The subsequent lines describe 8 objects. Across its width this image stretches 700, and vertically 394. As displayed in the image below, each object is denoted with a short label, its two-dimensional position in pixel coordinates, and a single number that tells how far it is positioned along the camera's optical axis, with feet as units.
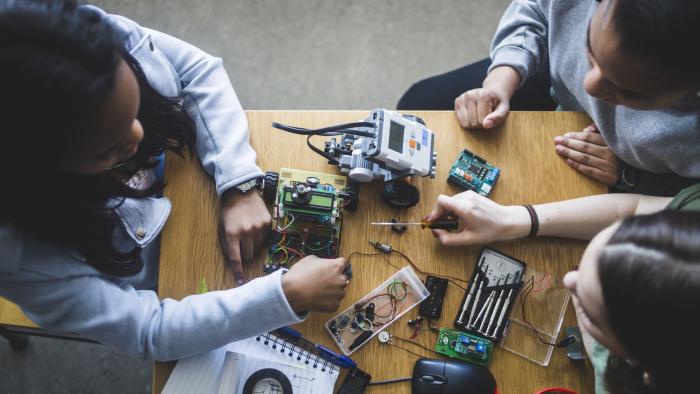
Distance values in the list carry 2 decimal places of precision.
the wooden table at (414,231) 3.38
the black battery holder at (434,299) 3.46
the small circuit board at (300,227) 3.45
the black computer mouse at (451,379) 3.26
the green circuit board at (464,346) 3.38
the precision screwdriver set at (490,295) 3.44
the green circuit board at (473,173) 3.63
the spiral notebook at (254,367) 3.23
